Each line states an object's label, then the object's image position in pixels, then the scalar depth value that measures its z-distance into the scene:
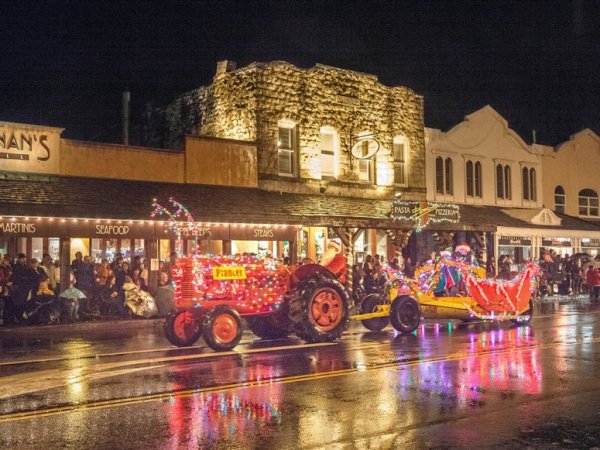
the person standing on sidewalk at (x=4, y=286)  19.02
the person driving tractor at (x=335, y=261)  15.70
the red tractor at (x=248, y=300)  13.72
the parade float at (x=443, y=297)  16.70
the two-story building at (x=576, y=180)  36.50
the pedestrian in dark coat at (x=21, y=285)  19.00
